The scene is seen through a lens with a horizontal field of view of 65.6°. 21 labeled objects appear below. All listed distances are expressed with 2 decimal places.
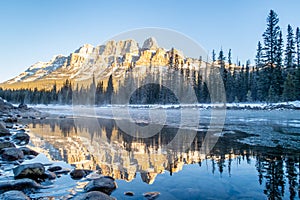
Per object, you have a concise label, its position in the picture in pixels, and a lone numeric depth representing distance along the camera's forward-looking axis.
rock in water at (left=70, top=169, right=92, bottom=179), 6.15
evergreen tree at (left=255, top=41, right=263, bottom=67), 55.21
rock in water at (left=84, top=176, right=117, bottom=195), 5.10
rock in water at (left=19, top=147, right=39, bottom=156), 8.98
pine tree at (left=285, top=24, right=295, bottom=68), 43.64
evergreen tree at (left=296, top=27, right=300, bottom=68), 46.18
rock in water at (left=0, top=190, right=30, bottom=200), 4.14
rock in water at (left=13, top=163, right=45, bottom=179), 5.96
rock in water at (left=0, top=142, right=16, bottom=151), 9.18
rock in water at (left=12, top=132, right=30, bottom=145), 11.52
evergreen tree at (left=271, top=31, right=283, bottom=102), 38.62
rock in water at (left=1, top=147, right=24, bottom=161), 8.00
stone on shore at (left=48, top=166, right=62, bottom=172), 6.82
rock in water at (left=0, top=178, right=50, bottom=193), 5.16
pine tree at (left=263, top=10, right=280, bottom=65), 43.22
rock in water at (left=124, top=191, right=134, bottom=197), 5.00
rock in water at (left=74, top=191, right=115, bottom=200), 4.24
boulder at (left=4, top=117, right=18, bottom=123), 23.30
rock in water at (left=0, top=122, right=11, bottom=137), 12.98
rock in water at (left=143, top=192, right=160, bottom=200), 4.83
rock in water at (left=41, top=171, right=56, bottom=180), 6.08
